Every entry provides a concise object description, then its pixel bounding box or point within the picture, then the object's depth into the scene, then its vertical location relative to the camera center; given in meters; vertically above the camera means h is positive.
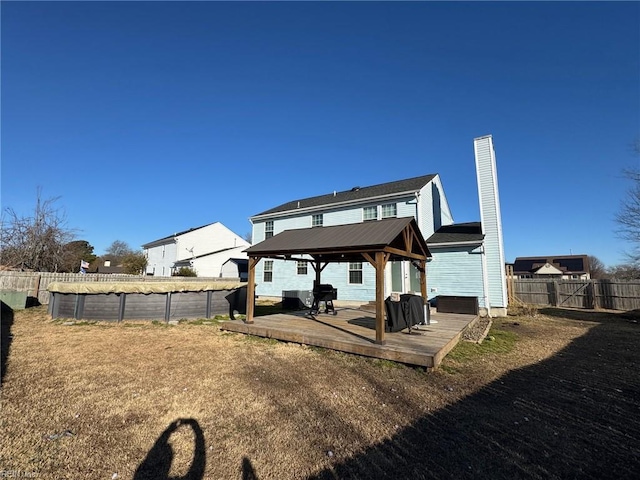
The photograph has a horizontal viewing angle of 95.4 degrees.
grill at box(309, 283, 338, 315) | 10.54 -0.71
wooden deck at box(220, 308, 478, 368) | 5.90 -1.50
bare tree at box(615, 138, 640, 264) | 15.11 +2.82
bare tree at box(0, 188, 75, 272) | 17.88 +2.06
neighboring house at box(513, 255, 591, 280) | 47.39 +1.62
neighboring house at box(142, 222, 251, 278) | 28.42 +2.45
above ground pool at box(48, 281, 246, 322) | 10.12 -0.96
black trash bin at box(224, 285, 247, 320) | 12.16 -1.07
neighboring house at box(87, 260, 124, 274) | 33.81 +0.55
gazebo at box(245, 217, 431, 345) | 6.46 +0.82
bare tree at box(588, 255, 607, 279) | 61.14 +2.13
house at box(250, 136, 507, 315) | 13.23 +1.52
